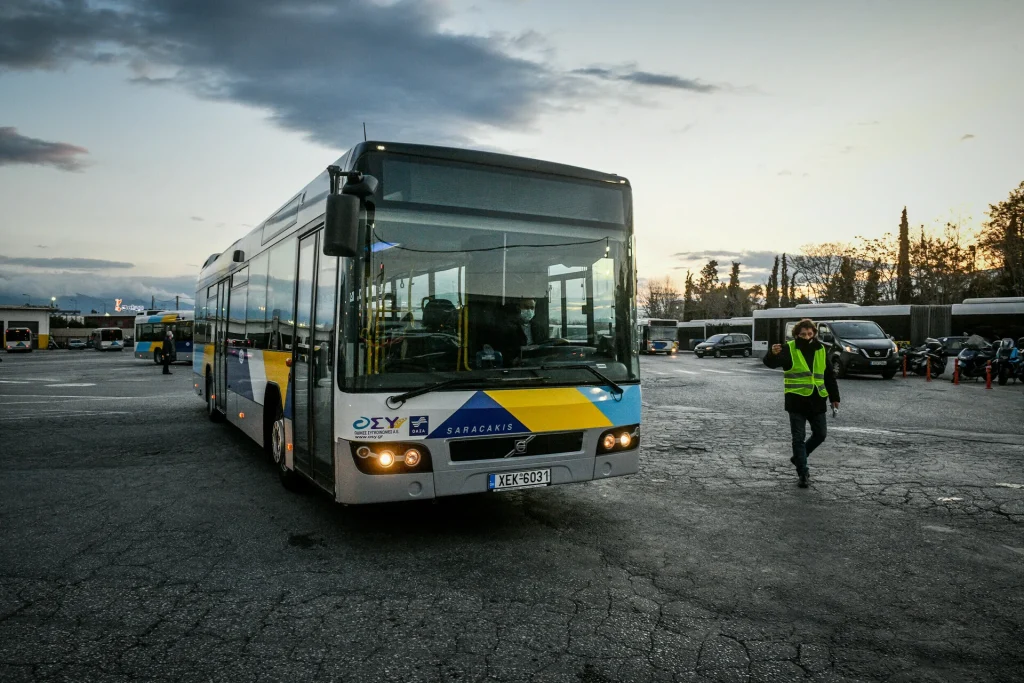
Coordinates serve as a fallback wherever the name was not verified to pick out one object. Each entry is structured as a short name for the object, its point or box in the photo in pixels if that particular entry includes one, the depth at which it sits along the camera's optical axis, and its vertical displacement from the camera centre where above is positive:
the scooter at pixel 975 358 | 23.59 -0.72
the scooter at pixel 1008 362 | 21.88 -0.76
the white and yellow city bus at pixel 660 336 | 55.59 -0.26
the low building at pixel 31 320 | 85.19 +0.80
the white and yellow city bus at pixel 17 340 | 61.59 -1.11
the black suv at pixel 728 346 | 48.34 -0.84
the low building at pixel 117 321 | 106.56 +0.91
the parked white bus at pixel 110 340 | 74.25 -1.25
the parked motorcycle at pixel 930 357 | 26.64 -0.79
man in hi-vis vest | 7.48 -0.53
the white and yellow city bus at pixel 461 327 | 5.12 +0.02
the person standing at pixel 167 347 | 30.16 -0.83
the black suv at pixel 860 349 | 23.98 -0.47
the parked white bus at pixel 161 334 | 40.38 -0.34
